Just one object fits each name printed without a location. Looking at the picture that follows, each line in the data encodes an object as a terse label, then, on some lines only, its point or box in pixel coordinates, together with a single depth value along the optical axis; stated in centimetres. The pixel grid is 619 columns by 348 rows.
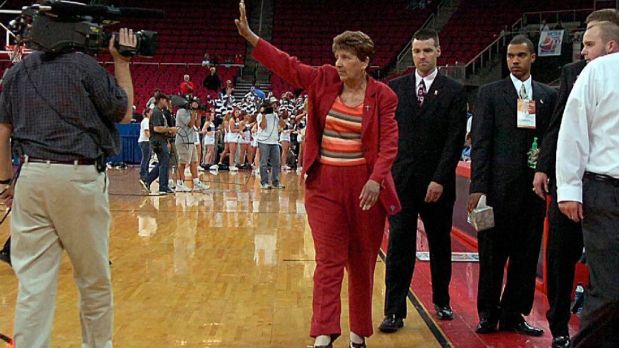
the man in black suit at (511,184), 411
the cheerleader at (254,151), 1711
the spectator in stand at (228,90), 2090
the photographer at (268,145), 1319
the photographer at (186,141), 1195
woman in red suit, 371
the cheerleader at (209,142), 1858
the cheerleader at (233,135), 1802
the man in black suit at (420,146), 433
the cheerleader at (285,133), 1757
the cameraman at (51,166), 296
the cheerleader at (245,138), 1791
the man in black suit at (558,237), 367
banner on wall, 1878
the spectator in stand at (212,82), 2267
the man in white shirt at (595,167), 283
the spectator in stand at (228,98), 2066
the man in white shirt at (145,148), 1320
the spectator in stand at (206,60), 2327
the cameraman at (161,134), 1135
